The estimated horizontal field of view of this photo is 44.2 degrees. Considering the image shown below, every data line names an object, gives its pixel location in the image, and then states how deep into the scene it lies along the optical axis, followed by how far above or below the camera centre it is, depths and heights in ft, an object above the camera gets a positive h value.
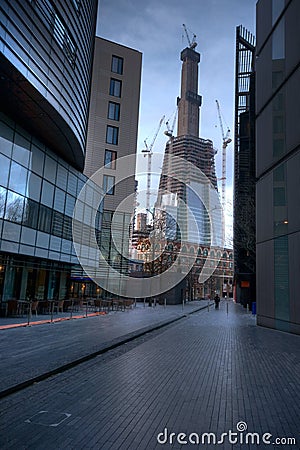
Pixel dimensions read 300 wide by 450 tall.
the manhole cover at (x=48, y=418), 16.58 -6.20
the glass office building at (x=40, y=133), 50.67 +26.96
